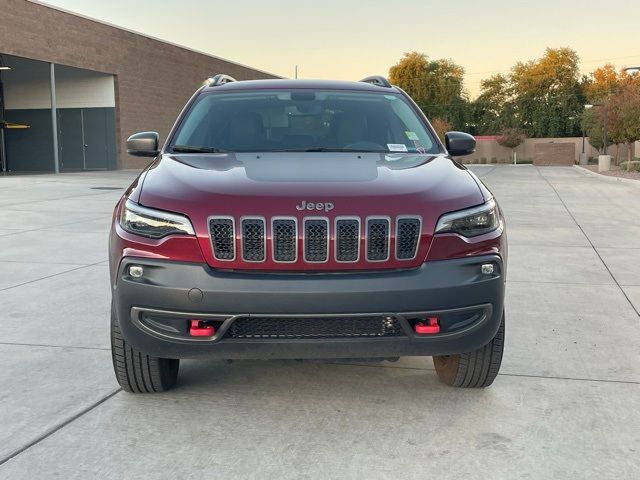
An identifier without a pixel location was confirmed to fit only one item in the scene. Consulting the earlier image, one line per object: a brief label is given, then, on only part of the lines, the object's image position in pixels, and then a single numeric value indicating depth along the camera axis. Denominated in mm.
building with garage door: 29859
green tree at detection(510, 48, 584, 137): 73625
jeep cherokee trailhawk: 3053
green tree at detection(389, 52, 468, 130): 78375
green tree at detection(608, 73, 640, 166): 33750
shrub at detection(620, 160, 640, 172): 30816
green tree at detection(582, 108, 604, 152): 45469
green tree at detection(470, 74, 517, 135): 76562
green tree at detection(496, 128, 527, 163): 60906
